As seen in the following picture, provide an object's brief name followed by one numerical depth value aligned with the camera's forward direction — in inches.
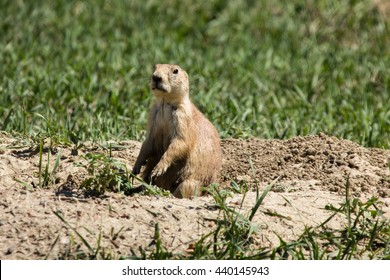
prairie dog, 519.2
